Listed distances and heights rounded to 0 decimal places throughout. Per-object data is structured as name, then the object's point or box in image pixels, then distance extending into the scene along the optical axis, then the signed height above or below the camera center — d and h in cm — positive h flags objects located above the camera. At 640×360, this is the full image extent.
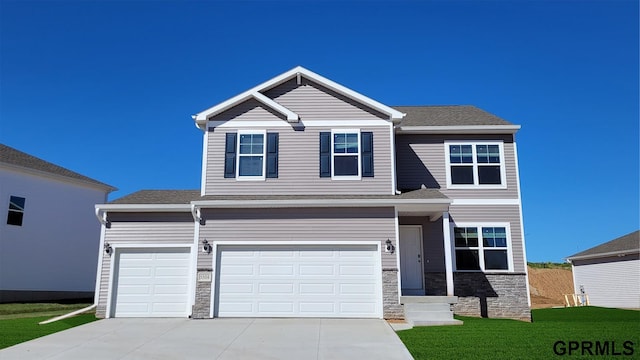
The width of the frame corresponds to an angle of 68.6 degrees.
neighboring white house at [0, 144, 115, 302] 1881 +154
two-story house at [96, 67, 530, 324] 1291 +136
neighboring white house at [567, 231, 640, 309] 2269 -31
